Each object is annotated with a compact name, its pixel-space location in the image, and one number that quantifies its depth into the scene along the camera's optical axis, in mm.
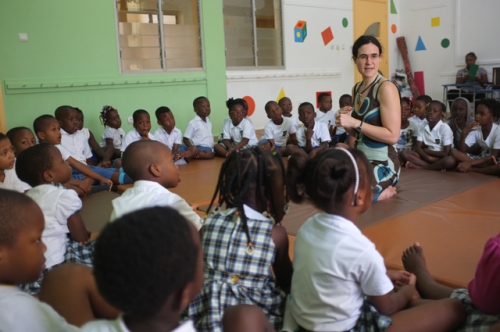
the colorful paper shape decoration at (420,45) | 9680
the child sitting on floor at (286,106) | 5781
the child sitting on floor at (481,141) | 3877
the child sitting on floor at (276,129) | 5434
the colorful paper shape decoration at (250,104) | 7242
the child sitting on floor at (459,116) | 4398
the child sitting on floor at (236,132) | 5395
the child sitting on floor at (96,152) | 5000
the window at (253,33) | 7098
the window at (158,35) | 6055
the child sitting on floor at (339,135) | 5678
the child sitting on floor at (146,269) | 806
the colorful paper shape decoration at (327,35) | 8177
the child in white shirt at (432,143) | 4188
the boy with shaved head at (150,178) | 1809
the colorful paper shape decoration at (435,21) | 9375
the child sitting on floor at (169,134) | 5195
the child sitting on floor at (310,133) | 5043
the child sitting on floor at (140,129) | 4824
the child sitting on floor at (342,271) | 1289
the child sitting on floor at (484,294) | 1304
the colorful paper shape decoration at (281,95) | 7605
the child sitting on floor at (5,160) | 2654
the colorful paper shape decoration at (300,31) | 7726
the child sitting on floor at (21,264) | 1038
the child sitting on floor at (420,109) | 4723
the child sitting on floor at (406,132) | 4555
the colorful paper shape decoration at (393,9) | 9672
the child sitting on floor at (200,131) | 5504
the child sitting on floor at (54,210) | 1861
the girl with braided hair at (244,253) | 1375
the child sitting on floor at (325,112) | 6008
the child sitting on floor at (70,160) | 3514
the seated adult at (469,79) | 8281
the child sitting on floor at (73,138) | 4379
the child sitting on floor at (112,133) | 5296
